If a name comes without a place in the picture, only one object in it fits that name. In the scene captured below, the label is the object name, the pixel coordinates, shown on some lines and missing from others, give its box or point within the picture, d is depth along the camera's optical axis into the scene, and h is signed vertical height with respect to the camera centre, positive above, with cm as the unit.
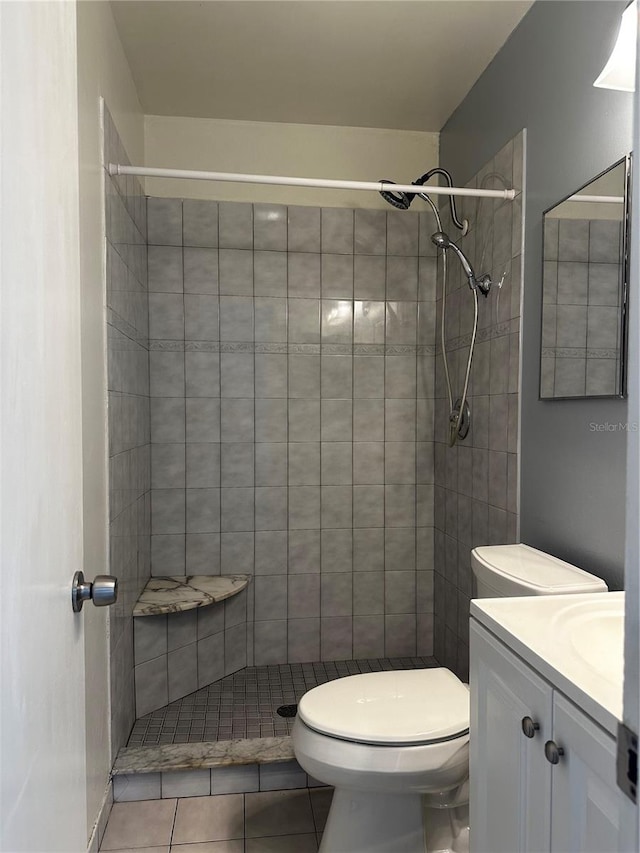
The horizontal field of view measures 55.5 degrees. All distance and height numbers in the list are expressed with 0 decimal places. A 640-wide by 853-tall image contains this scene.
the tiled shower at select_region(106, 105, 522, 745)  275 -15
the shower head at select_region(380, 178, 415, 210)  230 +77
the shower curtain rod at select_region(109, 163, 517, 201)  196 +73
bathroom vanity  81 -50
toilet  147 -84
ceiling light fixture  140 +79
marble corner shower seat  238 -97
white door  60 -4
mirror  150 +30
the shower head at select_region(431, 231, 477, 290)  230 +60
